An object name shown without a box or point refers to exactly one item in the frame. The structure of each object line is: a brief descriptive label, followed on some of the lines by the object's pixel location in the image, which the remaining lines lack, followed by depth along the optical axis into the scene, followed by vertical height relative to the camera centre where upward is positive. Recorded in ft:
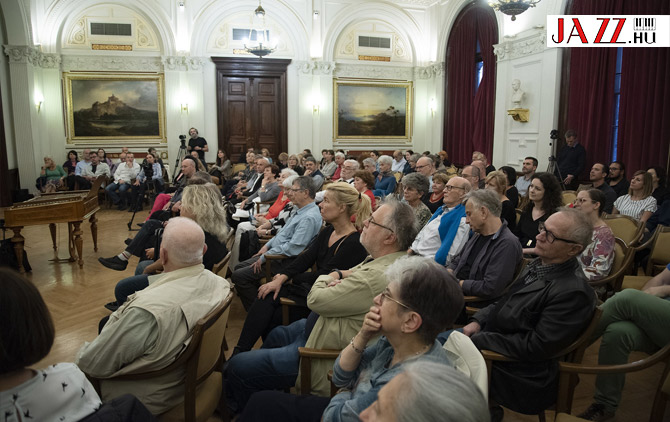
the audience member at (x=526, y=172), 26.20 -1.56
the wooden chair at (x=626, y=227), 14.37 -2.58
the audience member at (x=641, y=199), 18.75 -2.19
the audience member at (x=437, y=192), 16.51 -1.69
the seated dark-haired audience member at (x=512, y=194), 19.04 -2.00
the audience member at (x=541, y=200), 14.60 -1.74
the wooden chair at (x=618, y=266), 11.55 -3.01
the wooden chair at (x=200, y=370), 6.76 -3.37
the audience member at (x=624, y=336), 8.84 -3.64
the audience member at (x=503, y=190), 15.52 -1.58
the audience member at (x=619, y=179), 22.85 -1.66
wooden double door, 44.62 +3.70
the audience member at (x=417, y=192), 14.94 -1.51
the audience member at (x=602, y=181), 21.86 -1.76
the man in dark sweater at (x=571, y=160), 27.68 -0.91
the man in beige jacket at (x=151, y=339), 6.61 -2.79
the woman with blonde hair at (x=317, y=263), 10.59 -2.78
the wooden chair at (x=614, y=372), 7.02 -3.54
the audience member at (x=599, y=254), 11.80 -2.75
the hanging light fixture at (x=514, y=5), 24.99 +7.43
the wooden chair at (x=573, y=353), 7.32 -3.37
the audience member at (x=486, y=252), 9.75 -2.34
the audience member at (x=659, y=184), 19.47 -1.69
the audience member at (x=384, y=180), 24.85 -1.92
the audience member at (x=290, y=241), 13.66 -2.88
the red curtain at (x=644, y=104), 23.48 +2.12
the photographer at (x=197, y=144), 41.93 -0.03
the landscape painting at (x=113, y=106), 42.19 +3.39
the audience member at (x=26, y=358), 4.16 -1.93
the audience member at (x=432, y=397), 3.07 -1.69
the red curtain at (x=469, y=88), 37.81 +4.93
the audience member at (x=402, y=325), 5.30 -2.06
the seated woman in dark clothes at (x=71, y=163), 40.40 -1.69
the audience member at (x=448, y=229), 11.98 -2.26
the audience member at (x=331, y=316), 7.57 -2.84
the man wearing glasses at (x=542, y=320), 7.38 -2.85
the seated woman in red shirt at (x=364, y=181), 18.28 -1.45
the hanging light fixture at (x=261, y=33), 42.36 +10.33
